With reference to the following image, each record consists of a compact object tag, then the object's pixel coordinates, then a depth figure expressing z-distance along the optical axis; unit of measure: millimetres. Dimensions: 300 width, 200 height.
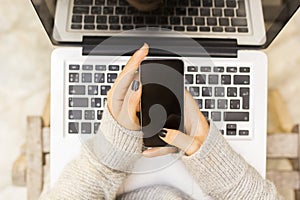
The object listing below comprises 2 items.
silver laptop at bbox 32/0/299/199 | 616
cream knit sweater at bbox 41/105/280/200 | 602
